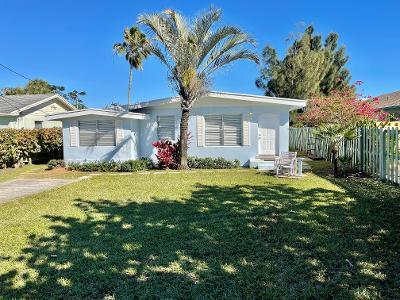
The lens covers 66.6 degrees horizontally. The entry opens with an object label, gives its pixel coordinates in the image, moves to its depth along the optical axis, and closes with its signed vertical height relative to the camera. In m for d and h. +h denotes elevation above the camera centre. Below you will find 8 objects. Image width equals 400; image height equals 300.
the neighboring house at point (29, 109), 20.80 +2.57
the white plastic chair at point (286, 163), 11.05 -0.75
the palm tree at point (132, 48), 27.41 +8.83
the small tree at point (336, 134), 11.07 +0.31
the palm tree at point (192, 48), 12.73 +4.11
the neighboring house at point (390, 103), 24.12 +3.37
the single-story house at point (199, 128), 14.88 +0.76
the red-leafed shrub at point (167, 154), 14.09 -0.49
